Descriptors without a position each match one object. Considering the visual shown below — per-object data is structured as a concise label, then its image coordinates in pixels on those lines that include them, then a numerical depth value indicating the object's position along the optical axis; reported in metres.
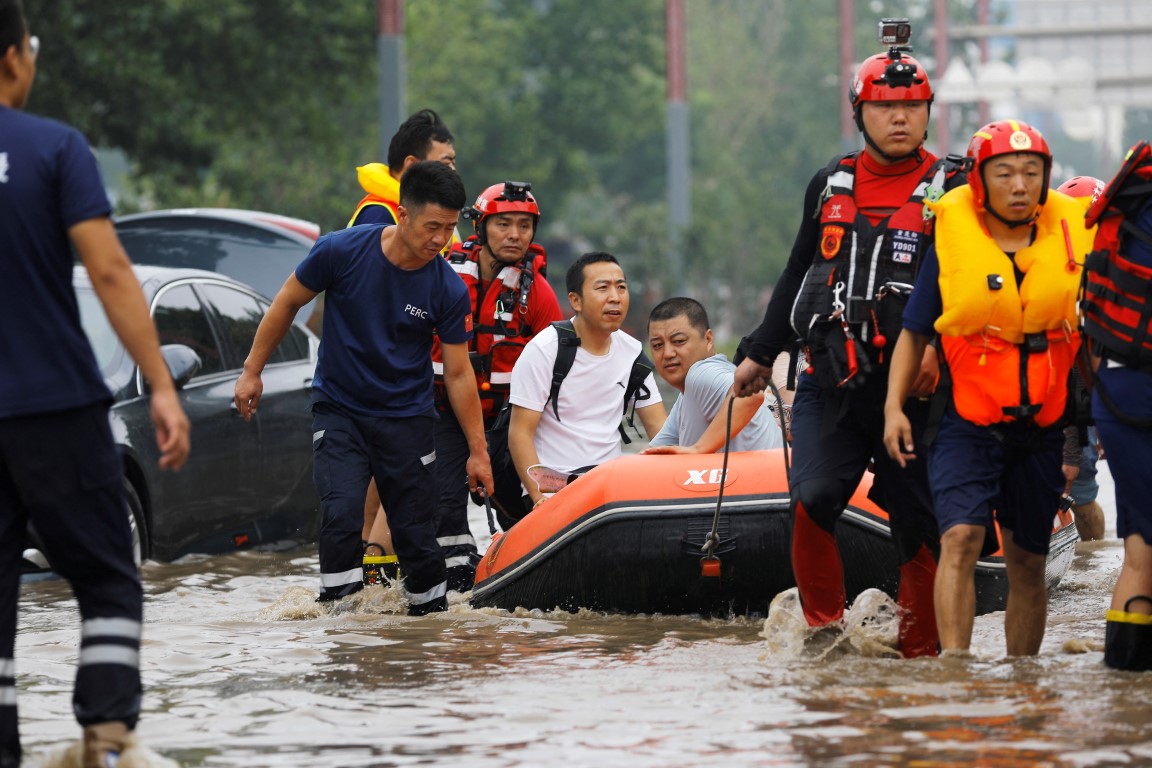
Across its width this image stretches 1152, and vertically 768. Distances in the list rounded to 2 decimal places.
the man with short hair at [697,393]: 17.39
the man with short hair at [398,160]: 18.78
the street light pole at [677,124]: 67.06
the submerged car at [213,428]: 20.08
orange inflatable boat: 16.58
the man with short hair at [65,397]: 10.37
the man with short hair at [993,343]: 12.80
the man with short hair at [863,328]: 13.73
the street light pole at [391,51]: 41.87
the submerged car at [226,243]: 28.62
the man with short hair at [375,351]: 16.45
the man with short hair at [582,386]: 18.66
